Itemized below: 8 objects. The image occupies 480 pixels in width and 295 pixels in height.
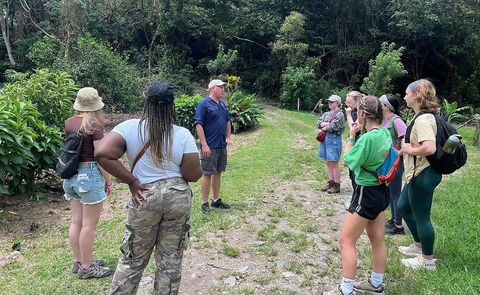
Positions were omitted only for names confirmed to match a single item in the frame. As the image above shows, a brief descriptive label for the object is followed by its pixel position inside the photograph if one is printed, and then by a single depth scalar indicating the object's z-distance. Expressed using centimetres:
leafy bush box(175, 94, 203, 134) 1314
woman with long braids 256
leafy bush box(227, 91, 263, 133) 1361
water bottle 339
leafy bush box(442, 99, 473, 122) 1491
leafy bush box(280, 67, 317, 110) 2058
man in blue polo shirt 515
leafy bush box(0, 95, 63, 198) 523
